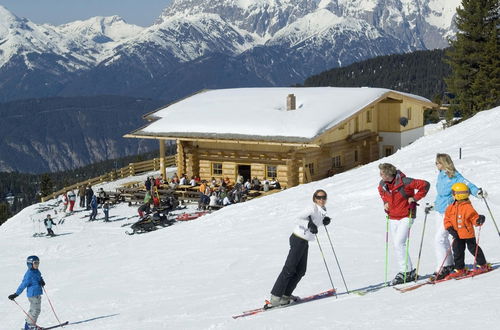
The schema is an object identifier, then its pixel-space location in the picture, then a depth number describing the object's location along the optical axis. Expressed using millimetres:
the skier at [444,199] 8570
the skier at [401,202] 8727
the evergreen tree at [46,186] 106575
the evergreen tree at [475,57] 41188
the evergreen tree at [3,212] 116706
